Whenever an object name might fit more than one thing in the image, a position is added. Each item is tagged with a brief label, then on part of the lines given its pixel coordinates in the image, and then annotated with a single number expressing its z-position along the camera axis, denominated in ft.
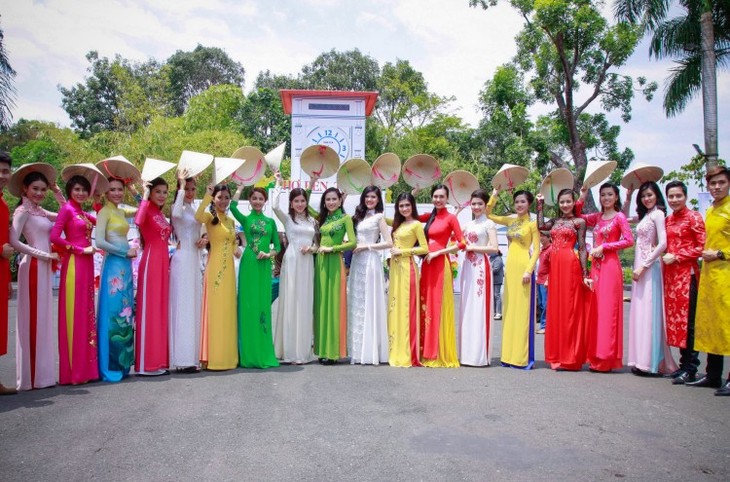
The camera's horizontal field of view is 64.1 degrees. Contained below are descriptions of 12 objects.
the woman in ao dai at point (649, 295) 18.65
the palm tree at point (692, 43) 45.50
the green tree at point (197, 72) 127.24
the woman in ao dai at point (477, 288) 20.04
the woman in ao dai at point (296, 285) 19.89
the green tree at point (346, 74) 119.96
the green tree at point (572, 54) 49.70
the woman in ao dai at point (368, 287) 19.98
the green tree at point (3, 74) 33.94
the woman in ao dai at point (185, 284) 18.51
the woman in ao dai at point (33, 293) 16.37
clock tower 48.49
